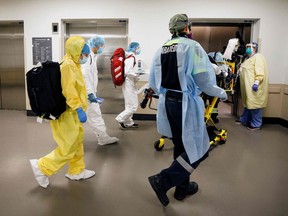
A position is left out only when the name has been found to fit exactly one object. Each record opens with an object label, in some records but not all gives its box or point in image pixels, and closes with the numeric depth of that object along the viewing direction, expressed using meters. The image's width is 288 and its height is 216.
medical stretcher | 3.41
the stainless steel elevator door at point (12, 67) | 5.53
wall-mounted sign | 5.21
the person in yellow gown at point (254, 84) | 4.47
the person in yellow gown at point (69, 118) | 2.14
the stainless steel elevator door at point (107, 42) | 5.32
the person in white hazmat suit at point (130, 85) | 4.19
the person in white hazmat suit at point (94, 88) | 3.03
